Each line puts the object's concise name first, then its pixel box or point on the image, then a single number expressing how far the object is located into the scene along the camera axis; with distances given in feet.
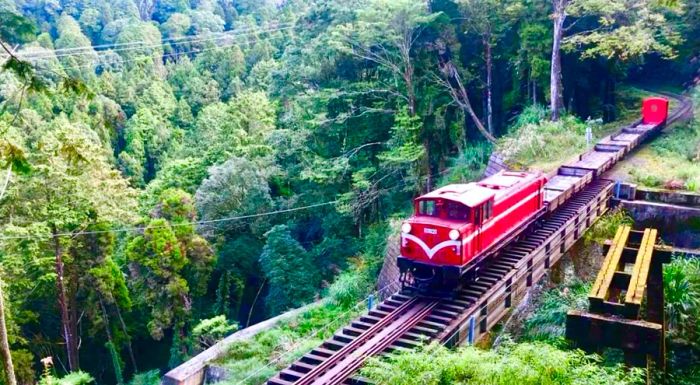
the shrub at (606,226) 51.19
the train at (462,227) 38.65
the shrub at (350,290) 67.41
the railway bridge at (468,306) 31.68
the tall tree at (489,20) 88.38
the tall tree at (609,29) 74.43
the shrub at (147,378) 88.06
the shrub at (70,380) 43.50
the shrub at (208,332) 71.92
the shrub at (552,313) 36.94
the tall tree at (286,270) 88.48
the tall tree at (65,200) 69.15
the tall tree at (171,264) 84.74
